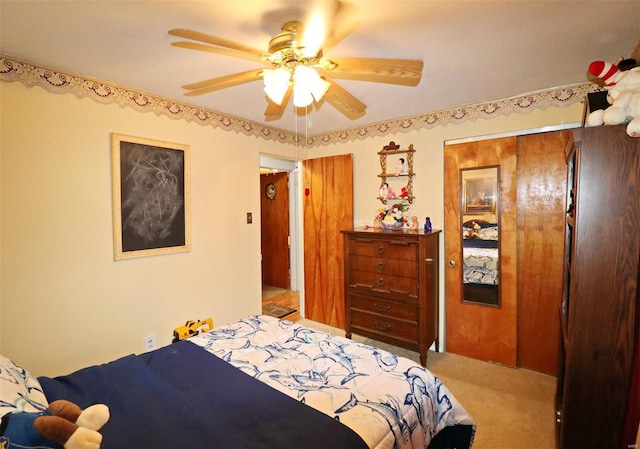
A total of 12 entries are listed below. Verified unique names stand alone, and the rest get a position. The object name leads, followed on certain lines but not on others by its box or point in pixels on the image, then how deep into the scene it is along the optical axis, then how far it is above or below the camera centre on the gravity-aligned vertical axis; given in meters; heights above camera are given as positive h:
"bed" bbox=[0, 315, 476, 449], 1.08 -0.75
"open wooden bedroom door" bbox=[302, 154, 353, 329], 3.61 -0.18
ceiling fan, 1.40 +0.74
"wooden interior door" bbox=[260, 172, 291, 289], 5.27 -0.24
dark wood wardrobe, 1.37 -0.37
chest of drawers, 2.72 -0.66
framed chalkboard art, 2.36 +0.16
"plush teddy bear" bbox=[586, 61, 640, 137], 1.32 +0.48
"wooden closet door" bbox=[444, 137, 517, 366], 2.71 -0.51
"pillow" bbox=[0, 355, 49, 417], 1.01 -0.62
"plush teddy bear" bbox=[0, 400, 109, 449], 0.87 -0.62
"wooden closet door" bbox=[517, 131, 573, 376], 2.53 -0.24
